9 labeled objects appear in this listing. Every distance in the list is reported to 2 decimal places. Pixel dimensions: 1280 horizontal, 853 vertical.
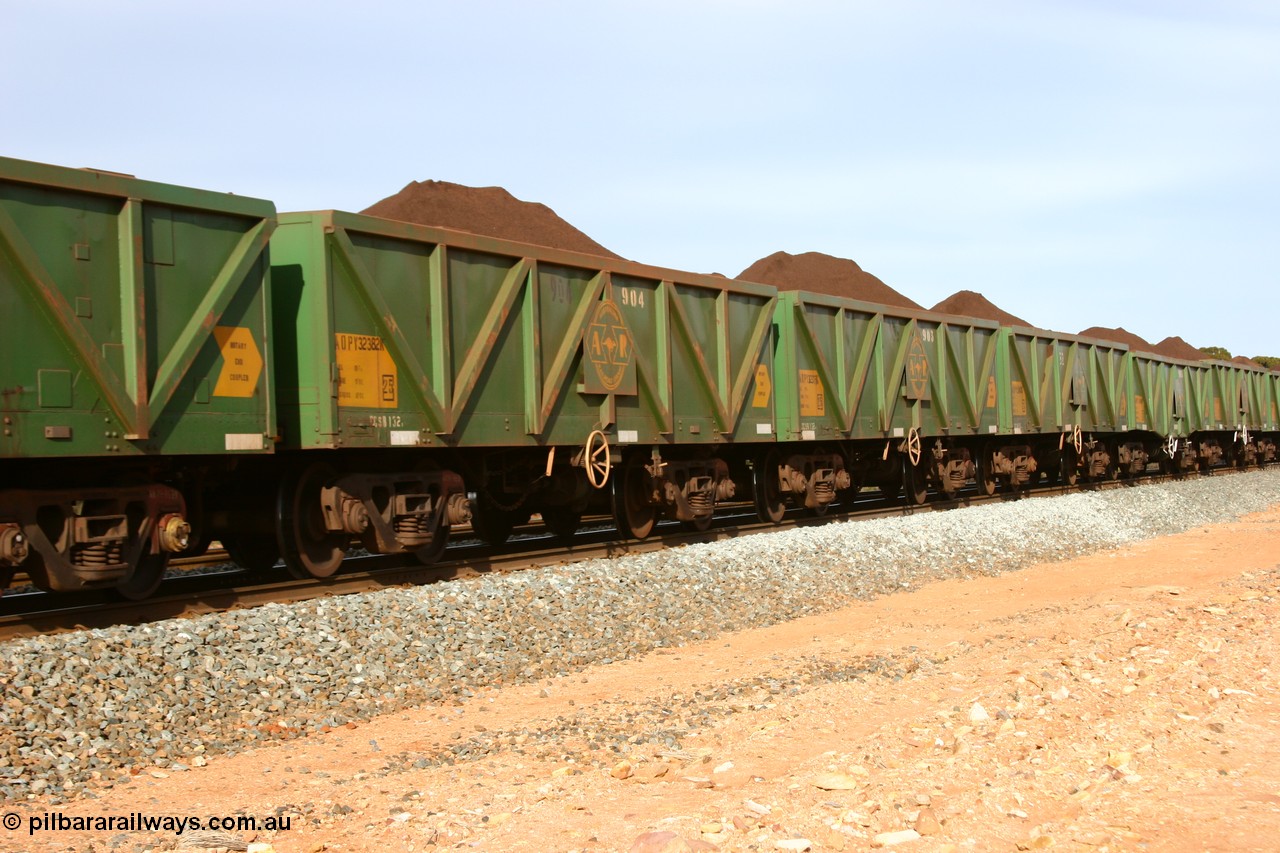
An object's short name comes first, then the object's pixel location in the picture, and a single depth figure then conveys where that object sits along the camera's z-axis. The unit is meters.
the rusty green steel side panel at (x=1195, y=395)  34.34
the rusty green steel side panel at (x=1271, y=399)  42.75
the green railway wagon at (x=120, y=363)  7.82
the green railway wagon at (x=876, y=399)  16.92
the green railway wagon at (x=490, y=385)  10.09
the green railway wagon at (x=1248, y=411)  38.88
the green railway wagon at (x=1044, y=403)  23.47
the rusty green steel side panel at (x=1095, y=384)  26.45
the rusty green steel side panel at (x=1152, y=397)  30.69
